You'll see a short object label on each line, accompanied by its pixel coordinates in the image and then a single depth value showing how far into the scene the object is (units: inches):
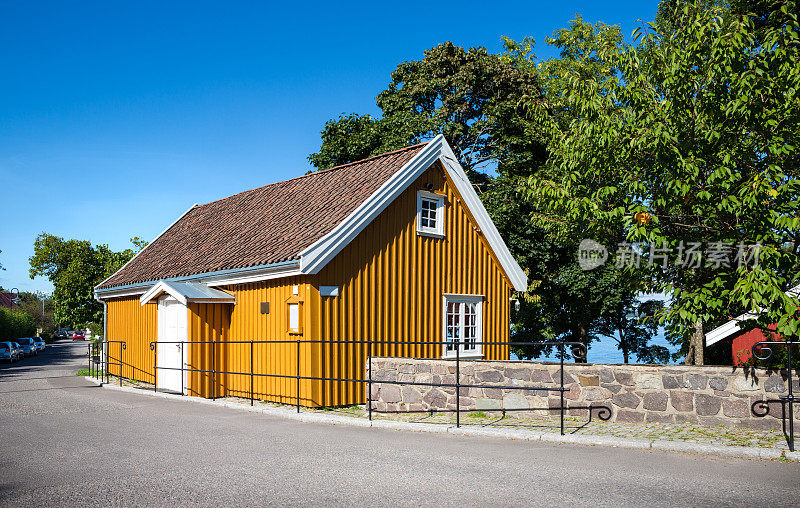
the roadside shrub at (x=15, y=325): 2017.7
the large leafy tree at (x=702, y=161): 396.5
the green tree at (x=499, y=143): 1103.6
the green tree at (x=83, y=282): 1605.6
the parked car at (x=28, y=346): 1844.2
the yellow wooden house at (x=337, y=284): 569.6
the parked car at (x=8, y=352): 1569.3
